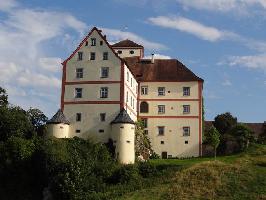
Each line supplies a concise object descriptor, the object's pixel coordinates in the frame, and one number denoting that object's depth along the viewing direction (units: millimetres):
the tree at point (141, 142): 59066
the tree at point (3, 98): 61318
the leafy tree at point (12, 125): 55892
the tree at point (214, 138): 57479
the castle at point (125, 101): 56636
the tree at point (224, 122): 78408
